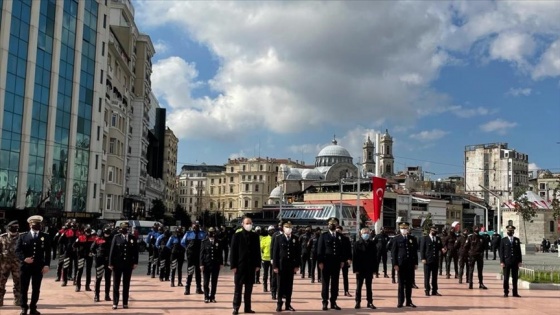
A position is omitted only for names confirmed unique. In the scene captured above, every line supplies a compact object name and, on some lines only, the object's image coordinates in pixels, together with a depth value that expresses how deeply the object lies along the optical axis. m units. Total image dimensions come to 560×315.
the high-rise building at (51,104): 40.34
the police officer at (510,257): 16.75
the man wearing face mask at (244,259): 12.77
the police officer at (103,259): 14.92
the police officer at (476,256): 19.44
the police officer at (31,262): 12.09
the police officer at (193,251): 16.91
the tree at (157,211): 73.34
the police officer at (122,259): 13.62
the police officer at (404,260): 14.52
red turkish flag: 45.28
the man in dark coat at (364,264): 14.42
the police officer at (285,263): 13.48
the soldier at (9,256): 13.09
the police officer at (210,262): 14.98
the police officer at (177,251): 19.42
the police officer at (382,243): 22.27
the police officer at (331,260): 13.84
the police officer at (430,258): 16.94
